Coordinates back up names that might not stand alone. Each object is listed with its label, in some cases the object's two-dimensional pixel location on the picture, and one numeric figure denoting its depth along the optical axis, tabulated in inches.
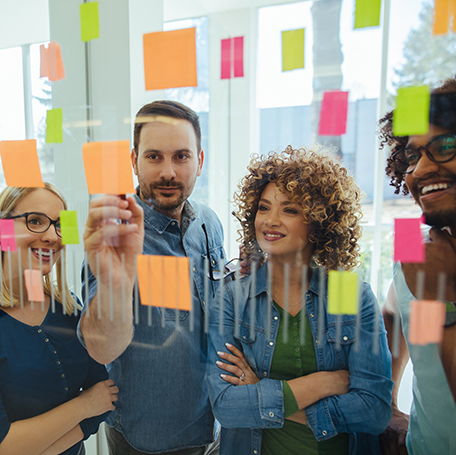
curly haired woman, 26.0
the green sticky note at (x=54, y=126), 36.4
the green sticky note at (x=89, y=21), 32.2
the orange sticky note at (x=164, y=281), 30.3
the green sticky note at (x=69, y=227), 34.4
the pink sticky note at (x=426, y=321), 23.8
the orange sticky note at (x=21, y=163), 35.5
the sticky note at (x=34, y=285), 36.0
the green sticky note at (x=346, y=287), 26.2
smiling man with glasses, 22.5
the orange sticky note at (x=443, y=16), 22.2
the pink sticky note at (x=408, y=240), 24.0
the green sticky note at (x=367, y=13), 24.2
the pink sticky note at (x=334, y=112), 25.3
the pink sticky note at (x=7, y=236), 36.2
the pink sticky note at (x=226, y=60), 28.3
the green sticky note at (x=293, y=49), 26.0
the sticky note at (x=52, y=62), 34.9
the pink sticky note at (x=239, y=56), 27.8
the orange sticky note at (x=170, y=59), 29.1
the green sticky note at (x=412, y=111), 22.4
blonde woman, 35.0
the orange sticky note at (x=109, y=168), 31.2
